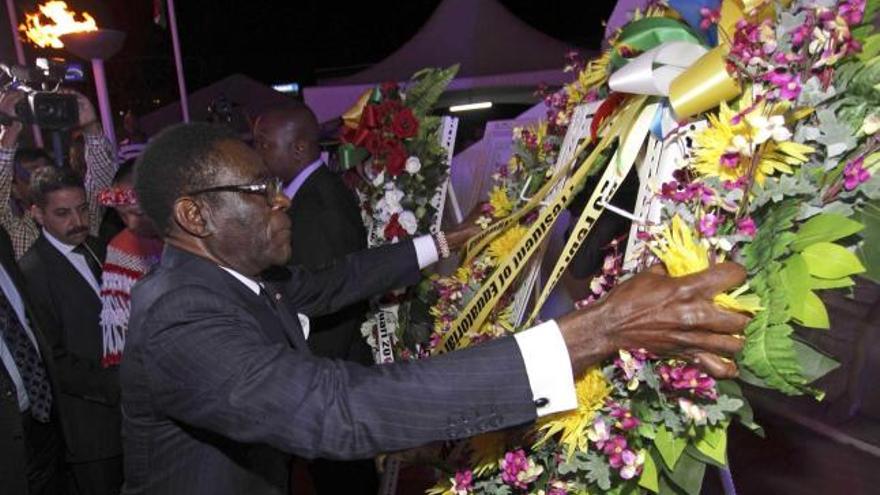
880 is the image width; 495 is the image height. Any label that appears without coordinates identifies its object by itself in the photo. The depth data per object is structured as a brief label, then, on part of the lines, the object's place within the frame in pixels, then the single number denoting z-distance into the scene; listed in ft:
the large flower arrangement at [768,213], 4.04
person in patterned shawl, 9.93
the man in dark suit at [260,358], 4.17
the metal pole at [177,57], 26.78
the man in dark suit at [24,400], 7.76
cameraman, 10.14
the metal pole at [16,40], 20.69
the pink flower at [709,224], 4.23
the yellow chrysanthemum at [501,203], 8.66
